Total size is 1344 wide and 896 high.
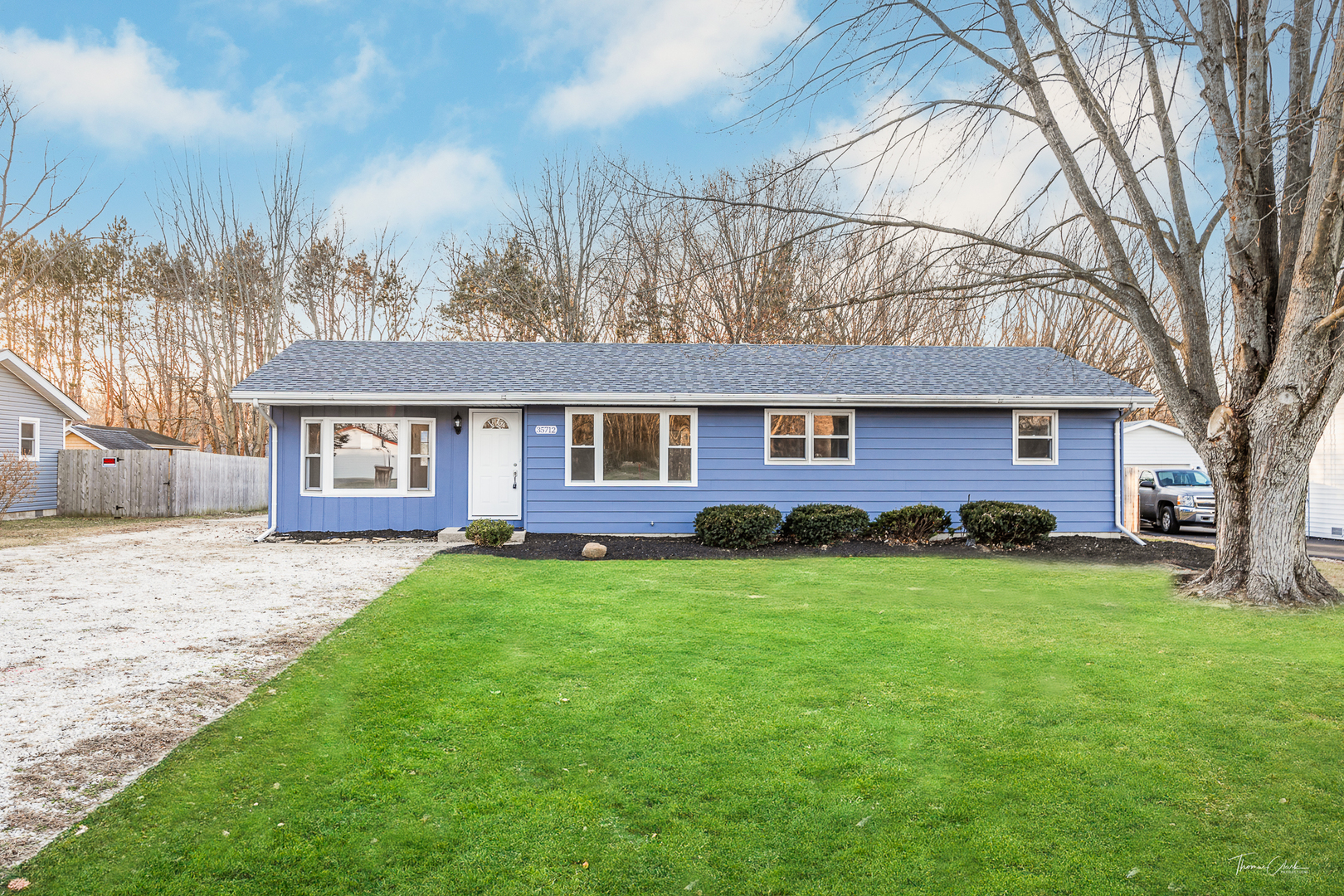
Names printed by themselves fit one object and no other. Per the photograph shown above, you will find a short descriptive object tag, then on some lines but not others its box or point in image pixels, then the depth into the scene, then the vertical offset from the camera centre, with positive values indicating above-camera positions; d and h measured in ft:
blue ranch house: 45.68 +0.26
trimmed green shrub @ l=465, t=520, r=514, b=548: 40.60 -4.10
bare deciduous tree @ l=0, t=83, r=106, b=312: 61.11 +22.57
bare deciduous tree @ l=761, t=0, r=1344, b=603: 23.45 +9.43
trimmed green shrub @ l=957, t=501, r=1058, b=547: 41.14 -3.84
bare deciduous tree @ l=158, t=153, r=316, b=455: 91.61 +23.65
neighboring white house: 51.62 -2.48
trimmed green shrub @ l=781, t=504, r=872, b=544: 42.55 -3.90
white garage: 80.43 +0.59
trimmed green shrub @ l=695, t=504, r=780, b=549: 41.11 -3.94
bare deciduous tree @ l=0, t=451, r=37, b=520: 56.03 -1.43
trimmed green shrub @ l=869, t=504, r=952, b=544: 43.16 -3.96
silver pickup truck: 56.75 -3.57
